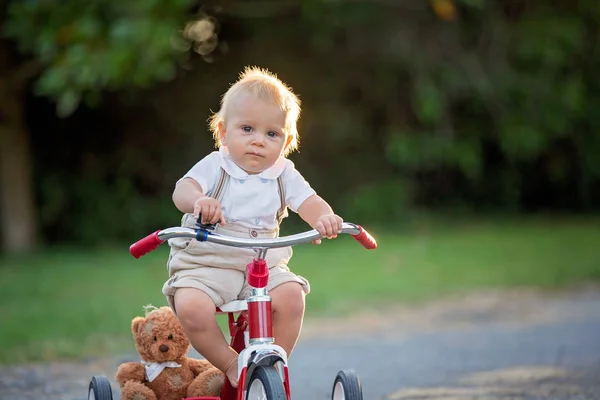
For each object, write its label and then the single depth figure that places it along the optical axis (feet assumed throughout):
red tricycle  20.94
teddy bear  24.66
